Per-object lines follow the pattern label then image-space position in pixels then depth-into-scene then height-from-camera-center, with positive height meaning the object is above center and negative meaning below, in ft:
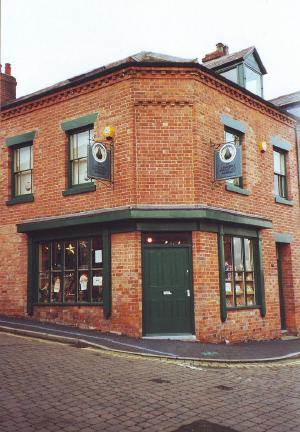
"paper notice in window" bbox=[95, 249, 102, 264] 37.14 +1.84
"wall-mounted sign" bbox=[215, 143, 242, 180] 34.78 +9.02
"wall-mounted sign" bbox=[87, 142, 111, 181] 34.47 +9.17
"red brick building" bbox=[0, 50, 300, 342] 34.78 +5.72
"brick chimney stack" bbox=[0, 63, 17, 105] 47.22 +20.83
